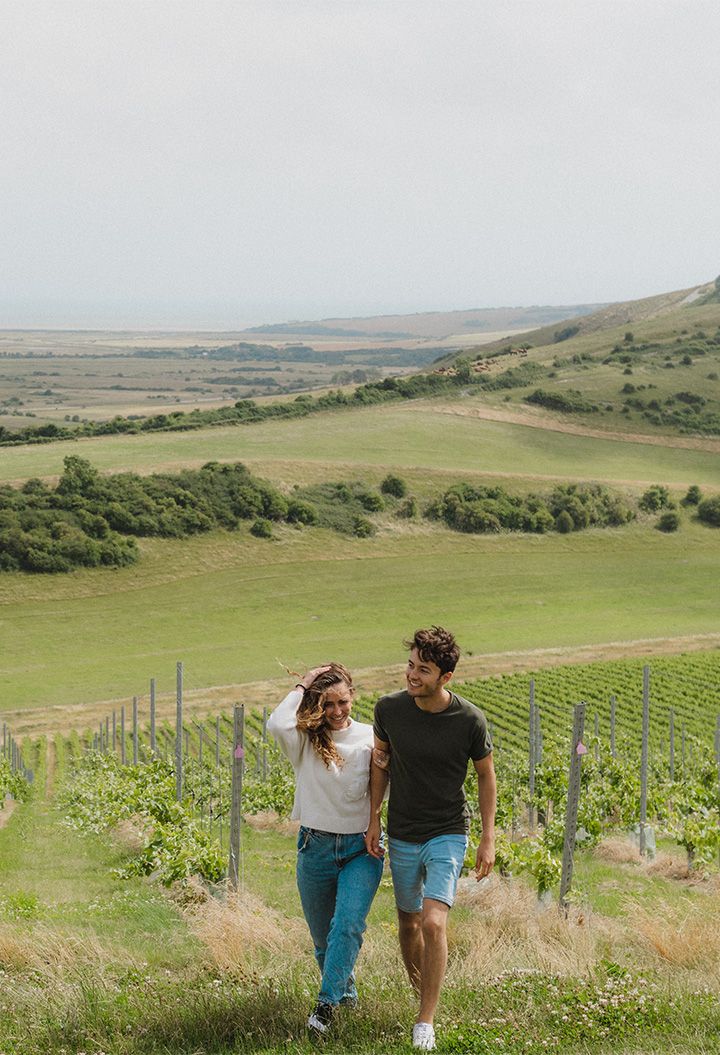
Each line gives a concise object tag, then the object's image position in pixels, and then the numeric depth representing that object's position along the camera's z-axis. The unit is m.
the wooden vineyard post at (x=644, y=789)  14.78
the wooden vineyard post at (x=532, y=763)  16.31
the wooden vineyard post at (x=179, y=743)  13.36
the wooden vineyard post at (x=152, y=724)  21.55
